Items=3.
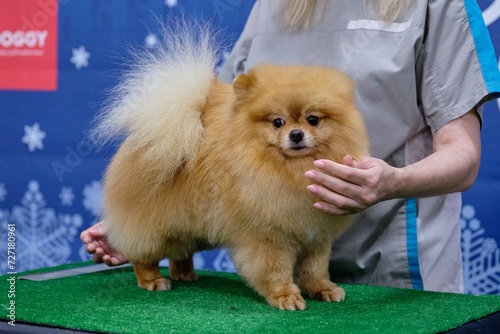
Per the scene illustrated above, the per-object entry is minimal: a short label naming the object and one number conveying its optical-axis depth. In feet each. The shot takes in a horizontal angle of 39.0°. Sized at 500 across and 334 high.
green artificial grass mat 4.11
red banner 8.36
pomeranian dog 4.55
